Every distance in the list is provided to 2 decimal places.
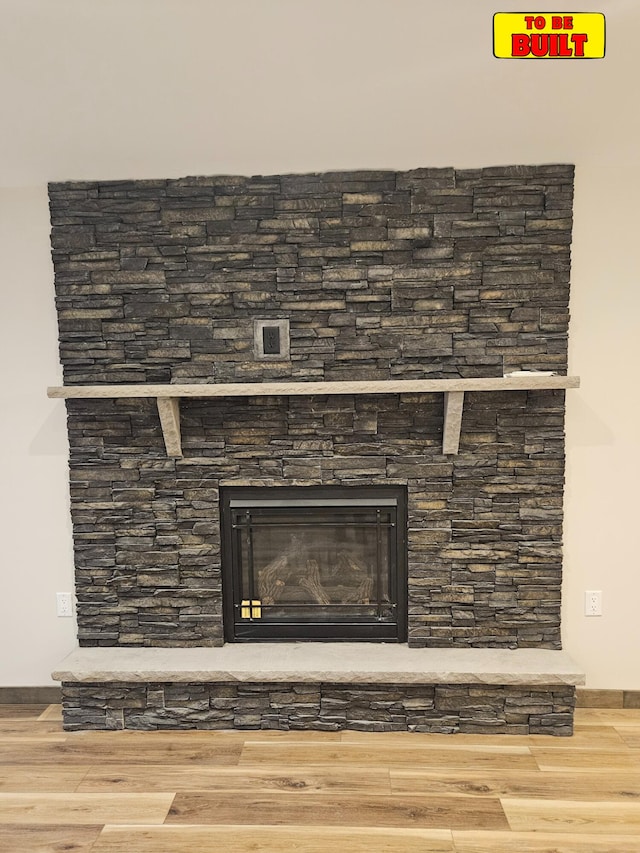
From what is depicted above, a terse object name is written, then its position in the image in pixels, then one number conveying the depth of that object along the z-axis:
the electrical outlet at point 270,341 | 2.75
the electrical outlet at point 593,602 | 2.84
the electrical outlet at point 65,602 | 2.95
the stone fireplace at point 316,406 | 2.70
